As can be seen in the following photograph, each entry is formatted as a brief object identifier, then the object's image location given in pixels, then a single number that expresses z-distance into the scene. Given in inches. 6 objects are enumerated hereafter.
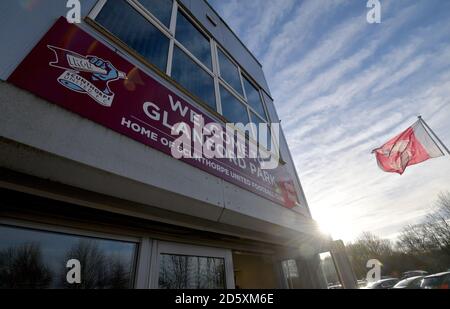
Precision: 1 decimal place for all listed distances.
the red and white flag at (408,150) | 235.3
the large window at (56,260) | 54.0
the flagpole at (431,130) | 232.8
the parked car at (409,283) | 459.0
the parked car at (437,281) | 283.6
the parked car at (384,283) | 570.0
